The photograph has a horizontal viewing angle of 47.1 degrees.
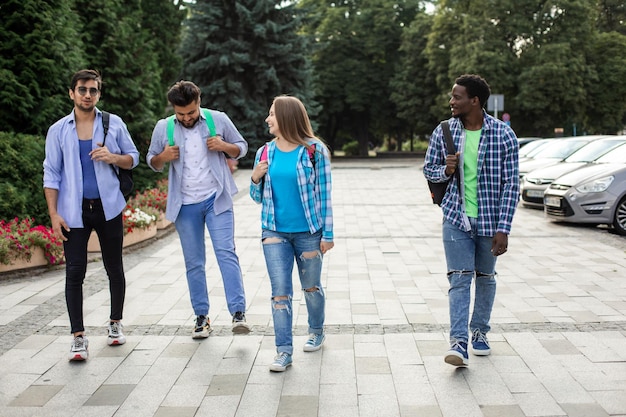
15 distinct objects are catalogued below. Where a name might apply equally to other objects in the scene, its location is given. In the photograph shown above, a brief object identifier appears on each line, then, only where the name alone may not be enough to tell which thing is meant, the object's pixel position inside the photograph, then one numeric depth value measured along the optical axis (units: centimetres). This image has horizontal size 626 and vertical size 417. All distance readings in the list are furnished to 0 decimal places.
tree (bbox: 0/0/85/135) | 1018
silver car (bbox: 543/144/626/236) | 1109
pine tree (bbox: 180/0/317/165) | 3253
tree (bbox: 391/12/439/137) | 4359
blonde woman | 455
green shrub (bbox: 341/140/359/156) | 5691
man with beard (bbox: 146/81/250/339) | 519
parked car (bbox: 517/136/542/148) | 2299
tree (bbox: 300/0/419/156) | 4419
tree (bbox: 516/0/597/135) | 3631
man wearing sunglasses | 485
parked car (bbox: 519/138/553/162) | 1838
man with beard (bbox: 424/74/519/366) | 454
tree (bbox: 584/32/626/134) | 3878
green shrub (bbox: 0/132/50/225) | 899
